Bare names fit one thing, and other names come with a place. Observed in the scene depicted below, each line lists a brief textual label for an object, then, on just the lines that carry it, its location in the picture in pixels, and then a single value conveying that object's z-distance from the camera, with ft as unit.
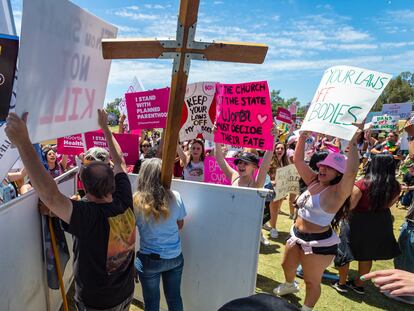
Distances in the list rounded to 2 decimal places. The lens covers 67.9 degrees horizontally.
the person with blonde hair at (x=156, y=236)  8.32
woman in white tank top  9.96
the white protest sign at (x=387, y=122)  42.83
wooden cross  6.77
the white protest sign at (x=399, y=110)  44.27
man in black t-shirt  6.19
